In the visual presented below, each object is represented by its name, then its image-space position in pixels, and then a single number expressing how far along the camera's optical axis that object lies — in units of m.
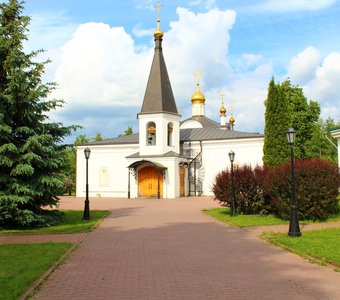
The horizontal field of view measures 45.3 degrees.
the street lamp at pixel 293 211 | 10.96
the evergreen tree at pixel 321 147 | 45.28
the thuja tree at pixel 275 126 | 25.19
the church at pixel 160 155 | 30.47
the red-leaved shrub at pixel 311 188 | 14.06
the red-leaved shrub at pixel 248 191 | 16.91
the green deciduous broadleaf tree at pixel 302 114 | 37.12
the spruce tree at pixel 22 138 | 12.88
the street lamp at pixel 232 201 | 16.91
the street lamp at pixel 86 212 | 15.92
